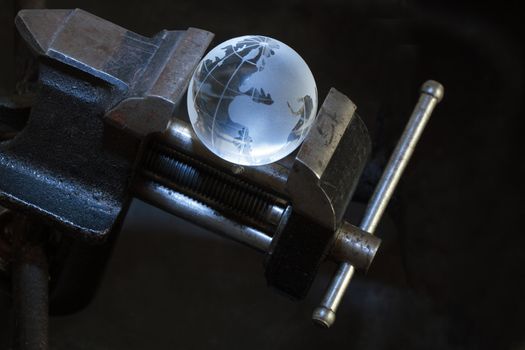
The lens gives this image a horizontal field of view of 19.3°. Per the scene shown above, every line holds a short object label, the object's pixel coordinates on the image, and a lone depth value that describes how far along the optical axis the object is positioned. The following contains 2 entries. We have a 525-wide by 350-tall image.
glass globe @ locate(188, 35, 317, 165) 0.71
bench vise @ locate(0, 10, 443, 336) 0.75
